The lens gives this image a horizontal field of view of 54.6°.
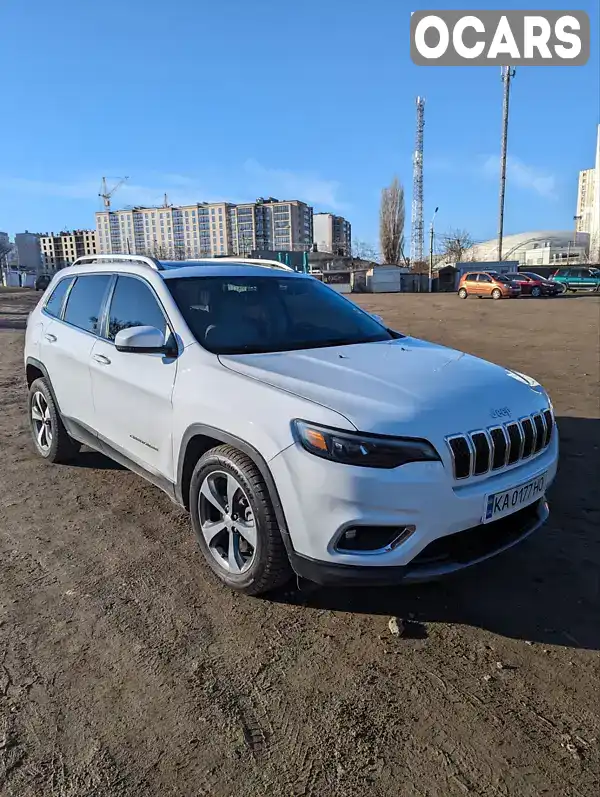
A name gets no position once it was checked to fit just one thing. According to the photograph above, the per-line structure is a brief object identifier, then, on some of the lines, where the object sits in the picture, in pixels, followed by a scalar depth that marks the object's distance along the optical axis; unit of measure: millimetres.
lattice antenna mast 92125
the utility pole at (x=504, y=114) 53125
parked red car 37188
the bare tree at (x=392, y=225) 90375
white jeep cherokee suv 2469
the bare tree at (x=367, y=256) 101362
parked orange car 35750
